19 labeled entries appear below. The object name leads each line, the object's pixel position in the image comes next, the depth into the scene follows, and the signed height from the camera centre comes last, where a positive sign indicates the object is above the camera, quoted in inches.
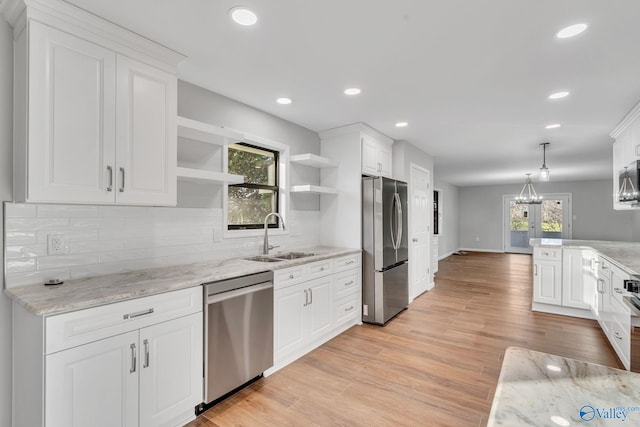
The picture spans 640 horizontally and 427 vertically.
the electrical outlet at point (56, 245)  74.9 -7.6
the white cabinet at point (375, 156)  158.6 +30.8
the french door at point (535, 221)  390.0 -8.6
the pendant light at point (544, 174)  180.2 +23.1
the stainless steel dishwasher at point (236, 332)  83.8 -34.1
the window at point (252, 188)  124.8 +10.7
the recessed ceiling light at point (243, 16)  69.4 +44.7
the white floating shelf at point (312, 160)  140.0 +24.5
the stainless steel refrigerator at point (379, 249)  150.7 -17.4
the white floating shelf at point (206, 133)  92.5 +25.2
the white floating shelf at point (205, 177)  91.6 +11.4
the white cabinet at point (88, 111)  64.8 +23.4
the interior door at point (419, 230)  197.0 -10.8
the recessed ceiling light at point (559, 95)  111.7 +43.3
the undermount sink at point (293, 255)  130.9 -17.4
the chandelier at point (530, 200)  253.4 +12.5
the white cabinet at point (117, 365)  58.0 -31.8
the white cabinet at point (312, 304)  108.1 -35.9
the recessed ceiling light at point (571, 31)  73.2 +43.7
